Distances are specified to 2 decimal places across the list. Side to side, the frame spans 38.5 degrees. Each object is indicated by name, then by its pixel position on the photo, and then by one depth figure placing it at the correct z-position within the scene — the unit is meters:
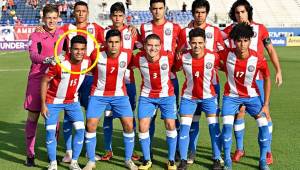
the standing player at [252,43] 6.19
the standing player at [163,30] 6.38
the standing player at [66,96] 5.68
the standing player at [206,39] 6.18
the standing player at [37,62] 6.00
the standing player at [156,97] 5.89
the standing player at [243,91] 5.75
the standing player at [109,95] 5.86
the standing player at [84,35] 6.37
